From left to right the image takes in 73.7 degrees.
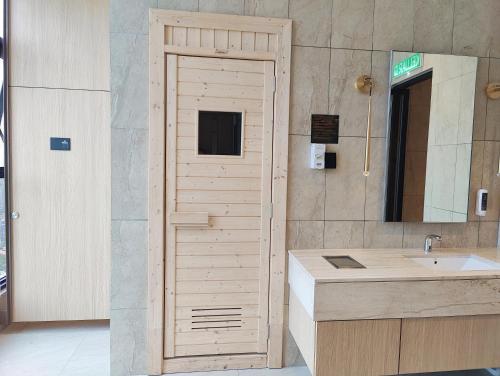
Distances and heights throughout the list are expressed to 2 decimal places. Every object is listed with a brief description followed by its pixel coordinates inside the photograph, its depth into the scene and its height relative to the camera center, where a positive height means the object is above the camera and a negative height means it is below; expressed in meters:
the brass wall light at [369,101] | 2.28 +0.48
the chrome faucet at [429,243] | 2.33 -0.50
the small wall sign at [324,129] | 2.29 +0.27
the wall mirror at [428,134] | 2.30 +0.26
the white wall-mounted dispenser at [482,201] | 2.42 -0.20
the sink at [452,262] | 2.23 -0.61
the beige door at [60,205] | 2.68 -0.37
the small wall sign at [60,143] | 2.70 +0.14
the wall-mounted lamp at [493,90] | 2.39 +0.60
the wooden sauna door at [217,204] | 2.19 -0.26
